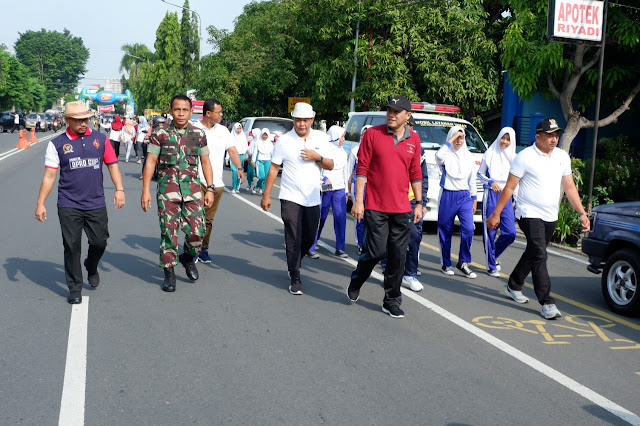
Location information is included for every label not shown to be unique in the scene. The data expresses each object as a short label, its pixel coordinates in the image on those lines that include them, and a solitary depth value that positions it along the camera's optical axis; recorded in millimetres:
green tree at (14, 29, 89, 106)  151250
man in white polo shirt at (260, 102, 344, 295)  6801
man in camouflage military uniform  6703
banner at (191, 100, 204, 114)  37781
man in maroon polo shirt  6008
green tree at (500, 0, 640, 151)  15359
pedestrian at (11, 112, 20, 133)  53594
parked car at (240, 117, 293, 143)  20589
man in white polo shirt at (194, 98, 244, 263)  8000
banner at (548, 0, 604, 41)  13070
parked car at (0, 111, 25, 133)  54125
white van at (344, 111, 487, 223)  10758
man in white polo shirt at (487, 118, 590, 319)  6242
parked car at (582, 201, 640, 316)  6391
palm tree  107188
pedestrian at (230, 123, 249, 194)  15461
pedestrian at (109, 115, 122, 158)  22781
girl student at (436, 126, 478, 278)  8039
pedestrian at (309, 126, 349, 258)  9031
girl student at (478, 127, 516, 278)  8109
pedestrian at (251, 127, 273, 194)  15430
